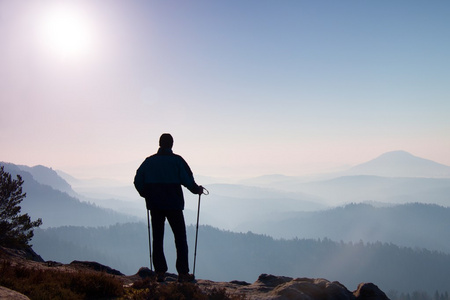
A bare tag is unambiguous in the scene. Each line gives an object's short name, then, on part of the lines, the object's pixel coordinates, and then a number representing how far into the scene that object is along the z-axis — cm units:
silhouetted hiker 891
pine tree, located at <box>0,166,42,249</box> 2047
